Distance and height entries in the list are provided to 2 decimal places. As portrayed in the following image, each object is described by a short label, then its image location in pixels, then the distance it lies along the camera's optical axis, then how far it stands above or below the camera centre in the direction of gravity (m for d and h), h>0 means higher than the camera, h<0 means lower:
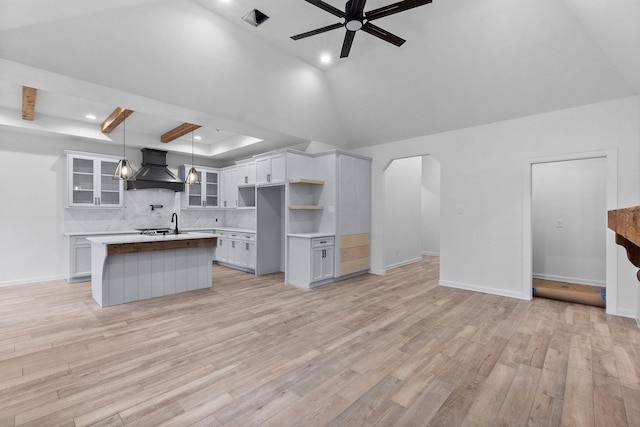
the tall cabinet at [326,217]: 5.11 -0.07
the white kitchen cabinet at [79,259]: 5.30 -0.84
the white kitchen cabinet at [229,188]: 7.08 +0.64
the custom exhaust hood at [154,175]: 6.18 +0.86
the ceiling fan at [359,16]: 2.67 +1.92
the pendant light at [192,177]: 5.14 +0.64
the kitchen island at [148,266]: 3.99 -0.79
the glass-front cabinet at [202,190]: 7.08 +0.58
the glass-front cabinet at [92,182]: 5.56 +0.62
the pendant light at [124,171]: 4.21 +0.61
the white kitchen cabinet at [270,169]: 5.36 +0.85
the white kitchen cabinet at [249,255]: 6.05 -0.87
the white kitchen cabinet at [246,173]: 6.25 +0.91
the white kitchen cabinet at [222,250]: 6.89 -0.87
